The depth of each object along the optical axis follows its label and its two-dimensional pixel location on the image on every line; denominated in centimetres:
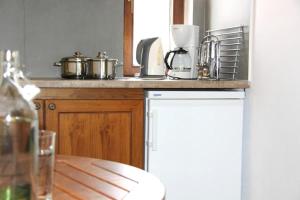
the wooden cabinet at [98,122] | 232
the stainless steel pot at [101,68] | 253
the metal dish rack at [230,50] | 262
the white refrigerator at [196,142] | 238
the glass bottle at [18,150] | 77
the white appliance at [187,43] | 276
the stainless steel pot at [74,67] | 255
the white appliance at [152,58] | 270
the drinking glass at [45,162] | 88
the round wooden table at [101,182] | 100
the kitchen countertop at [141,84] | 227
